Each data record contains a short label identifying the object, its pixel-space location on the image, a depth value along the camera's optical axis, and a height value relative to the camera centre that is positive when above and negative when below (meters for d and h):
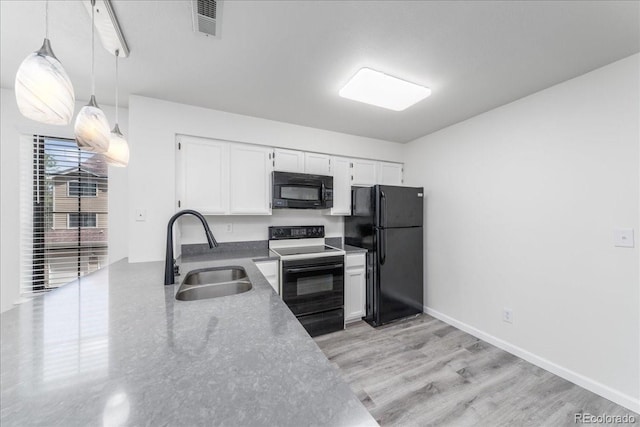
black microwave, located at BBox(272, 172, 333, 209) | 2.64 +0.25
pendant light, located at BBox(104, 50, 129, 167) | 1.44 +0.37
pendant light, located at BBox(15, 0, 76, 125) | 0.79 +0.42
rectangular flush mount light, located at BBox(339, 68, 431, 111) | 1.82 +1.00
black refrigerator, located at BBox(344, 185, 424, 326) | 2.75 -0.41
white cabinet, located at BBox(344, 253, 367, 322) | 2.81 -0.88
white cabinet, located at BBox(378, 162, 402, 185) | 3.41 +0.57
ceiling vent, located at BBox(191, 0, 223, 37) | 1.21 +1.05
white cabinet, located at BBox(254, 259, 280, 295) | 2.29 -0.56
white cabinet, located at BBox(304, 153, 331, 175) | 2.93 +0.61
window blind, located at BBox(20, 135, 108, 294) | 2.13 -0.02
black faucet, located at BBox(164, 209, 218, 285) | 1.34 -0.29
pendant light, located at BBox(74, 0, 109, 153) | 1.07 +0.38
